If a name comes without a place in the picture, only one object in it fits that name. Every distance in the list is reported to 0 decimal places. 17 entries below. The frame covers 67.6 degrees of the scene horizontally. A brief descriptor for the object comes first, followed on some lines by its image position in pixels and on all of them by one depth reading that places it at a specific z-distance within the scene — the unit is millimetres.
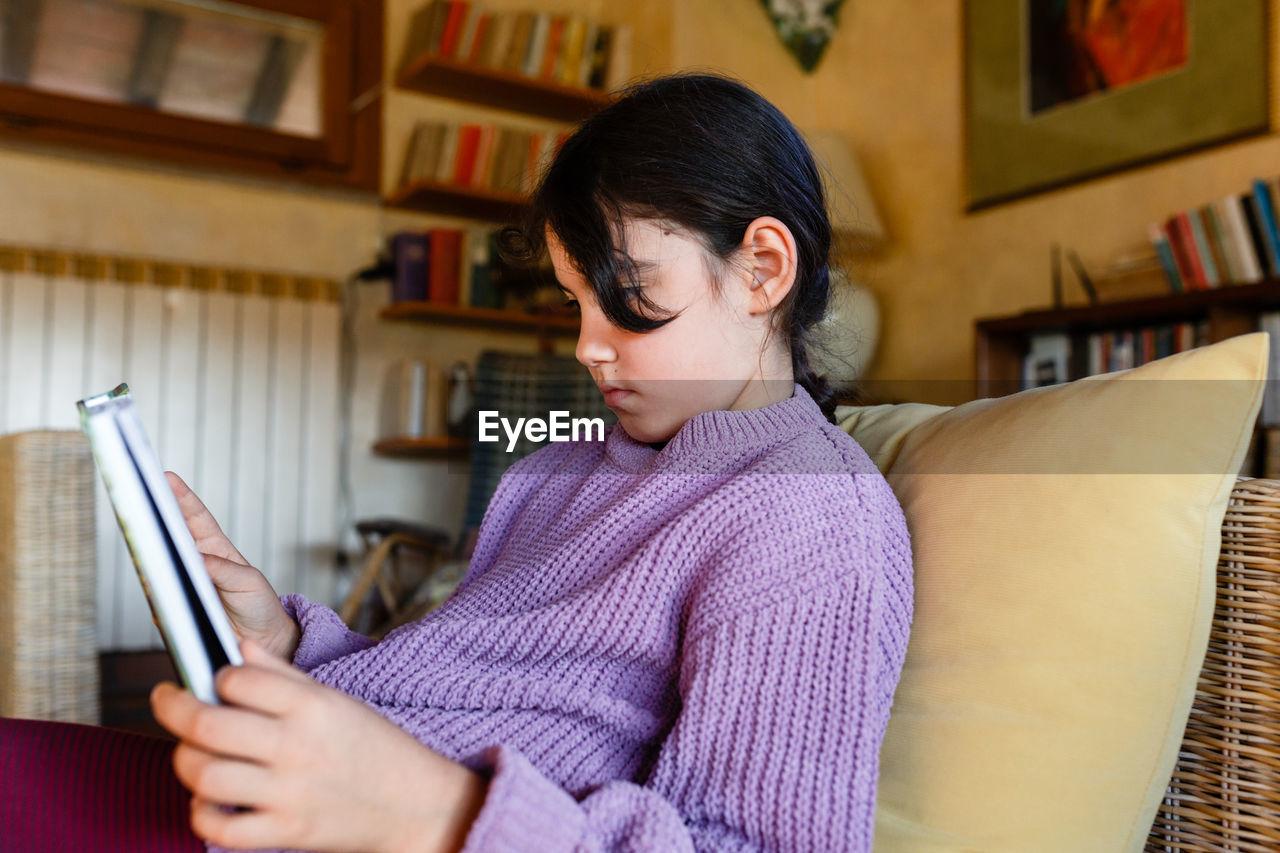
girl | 471
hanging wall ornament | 2938
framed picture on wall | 1942
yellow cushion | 604
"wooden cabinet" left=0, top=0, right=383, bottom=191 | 2559
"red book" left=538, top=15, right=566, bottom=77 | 3045
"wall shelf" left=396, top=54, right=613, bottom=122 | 2898
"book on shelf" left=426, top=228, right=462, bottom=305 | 2971
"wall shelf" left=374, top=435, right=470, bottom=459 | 2875
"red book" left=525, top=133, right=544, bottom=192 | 3008
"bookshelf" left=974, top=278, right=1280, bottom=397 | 1757
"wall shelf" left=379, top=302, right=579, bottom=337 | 2900
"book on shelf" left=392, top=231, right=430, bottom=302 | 2938
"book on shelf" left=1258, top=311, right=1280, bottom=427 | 1701
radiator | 2613
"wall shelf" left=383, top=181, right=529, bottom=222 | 2889
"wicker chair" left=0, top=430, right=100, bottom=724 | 1270
